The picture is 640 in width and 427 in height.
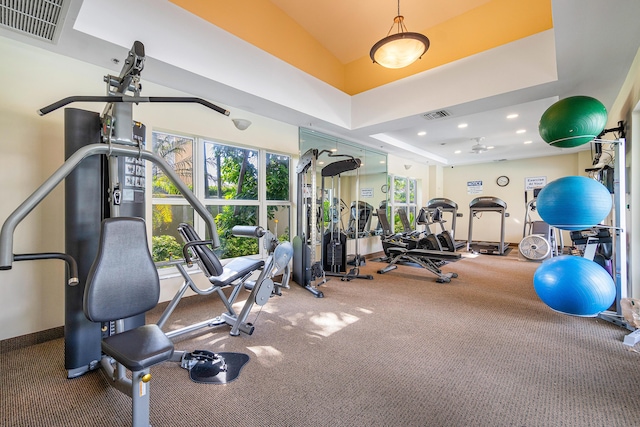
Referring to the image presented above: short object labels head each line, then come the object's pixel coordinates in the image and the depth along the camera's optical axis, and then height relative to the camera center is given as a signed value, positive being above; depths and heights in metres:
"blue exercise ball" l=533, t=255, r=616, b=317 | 2.15 -0.55
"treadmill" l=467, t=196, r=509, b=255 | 7.22 +0.14
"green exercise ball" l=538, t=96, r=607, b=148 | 2.36 +0.79
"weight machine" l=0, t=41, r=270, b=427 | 1.30 -0.13
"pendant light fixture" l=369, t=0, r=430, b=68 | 2.93 +1.80
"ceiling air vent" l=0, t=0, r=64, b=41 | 2.01 +1.48
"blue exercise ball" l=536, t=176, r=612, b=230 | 2.22 +0.10
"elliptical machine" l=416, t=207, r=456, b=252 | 6.08 -0.46
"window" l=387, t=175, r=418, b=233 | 7.90 +0.49
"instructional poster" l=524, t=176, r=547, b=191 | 8.46 +1.00
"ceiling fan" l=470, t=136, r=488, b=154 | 6.83 +1.71
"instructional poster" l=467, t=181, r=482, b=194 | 9.49 +0.94
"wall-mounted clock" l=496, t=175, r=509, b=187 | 9.04 +1.09
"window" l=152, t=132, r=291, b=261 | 3.48 +0.35
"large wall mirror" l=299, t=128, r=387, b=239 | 5.18 +0.75
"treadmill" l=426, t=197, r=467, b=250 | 7.07 +0.24
